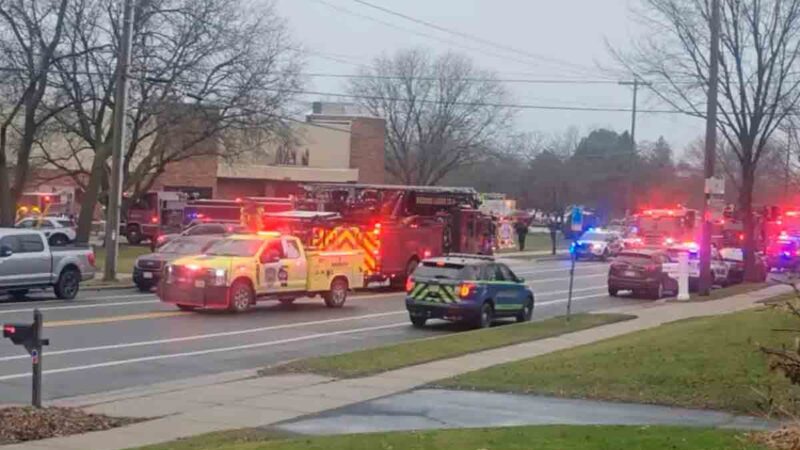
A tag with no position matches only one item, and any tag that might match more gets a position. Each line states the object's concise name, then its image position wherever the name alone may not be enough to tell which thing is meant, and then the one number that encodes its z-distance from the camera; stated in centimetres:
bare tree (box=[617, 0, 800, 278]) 3534
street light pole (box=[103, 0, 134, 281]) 3198
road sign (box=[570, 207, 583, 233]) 2614
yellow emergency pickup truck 2492
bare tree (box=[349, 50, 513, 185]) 7538
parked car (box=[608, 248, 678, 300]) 3506
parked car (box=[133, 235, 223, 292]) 3059
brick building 7725
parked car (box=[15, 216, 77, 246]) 5044
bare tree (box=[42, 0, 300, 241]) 4212
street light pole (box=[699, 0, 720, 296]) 3194
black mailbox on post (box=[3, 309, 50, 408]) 1213
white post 3306
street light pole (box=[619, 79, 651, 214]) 3709
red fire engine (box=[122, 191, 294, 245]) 5272
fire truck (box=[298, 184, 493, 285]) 3328
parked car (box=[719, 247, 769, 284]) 4225
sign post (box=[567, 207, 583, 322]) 2611
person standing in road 6650
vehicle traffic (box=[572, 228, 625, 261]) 6100
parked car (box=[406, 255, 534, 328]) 2416
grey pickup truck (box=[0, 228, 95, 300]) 2669
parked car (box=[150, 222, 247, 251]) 3936
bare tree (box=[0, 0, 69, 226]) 3916
